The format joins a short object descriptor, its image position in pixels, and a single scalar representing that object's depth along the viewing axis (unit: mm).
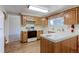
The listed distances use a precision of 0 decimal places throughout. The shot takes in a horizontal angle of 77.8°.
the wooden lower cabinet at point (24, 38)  1668
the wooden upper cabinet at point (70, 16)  1271
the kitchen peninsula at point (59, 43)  950
